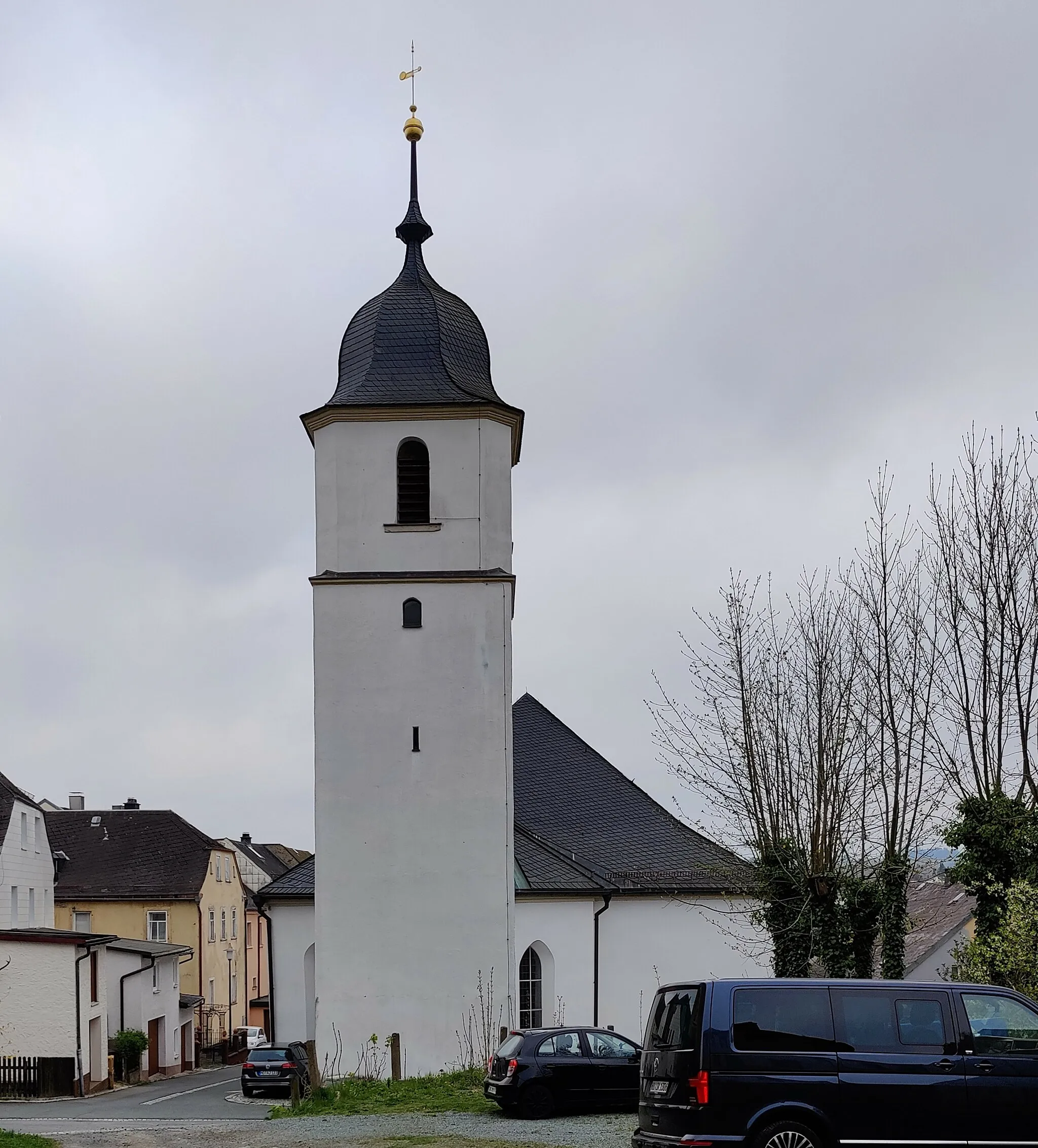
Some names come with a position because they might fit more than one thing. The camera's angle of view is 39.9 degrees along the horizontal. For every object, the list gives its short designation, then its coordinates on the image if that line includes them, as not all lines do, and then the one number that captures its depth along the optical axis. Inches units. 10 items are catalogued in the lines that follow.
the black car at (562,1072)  642.8
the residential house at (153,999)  1505.9
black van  419.5
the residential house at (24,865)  1590.8
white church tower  895.1
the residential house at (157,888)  1935.3
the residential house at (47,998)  1226.0
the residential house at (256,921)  2406.5
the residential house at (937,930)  1315.2
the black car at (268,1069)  1134.4
